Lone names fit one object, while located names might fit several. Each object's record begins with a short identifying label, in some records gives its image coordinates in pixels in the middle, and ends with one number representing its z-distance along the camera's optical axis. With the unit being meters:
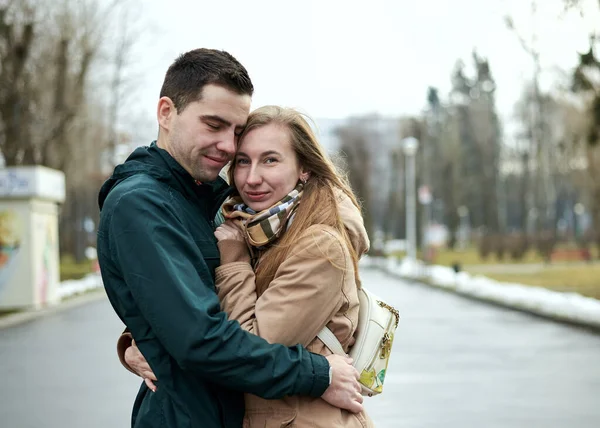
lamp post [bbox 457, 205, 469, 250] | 94.40
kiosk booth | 23.33
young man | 2.63
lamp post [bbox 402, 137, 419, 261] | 49.66
